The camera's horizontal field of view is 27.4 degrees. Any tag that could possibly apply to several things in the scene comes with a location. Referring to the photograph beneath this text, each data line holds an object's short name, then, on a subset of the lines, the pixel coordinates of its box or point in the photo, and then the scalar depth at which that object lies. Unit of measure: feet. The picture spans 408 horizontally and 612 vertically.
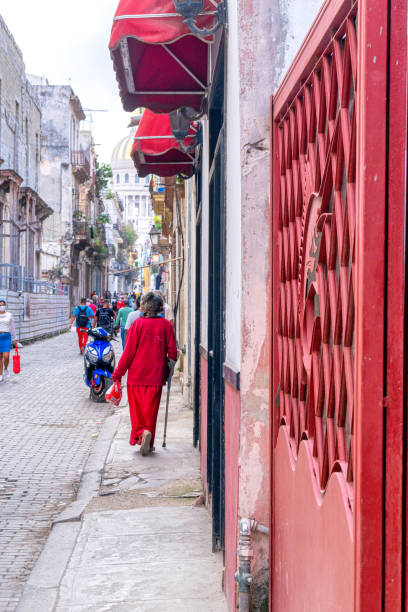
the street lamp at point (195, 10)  14.16
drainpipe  10.76
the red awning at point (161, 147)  27.07
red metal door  5.52
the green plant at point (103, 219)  204.69
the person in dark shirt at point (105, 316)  76.64
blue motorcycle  44.75
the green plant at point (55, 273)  151.74
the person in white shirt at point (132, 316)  47.76
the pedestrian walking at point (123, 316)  61.96
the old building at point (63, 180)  164.86
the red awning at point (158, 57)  15.33
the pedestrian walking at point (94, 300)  115.75
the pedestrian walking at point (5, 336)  53.52
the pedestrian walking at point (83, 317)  75.20
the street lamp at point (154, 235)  86.53
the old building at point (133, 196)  503.20
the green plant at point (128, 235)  343.75
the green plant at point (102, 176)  204.64
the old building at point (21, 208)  100.68
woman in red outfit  27.68
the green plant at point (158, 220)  102.50
